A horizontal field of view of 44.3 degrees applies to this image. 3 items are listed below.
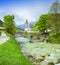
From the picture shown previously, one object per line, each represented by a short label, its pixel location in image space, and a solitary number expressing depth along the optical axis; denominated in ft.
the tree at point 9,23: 92.95
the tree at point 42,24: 100.90
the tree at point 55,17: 69.54
